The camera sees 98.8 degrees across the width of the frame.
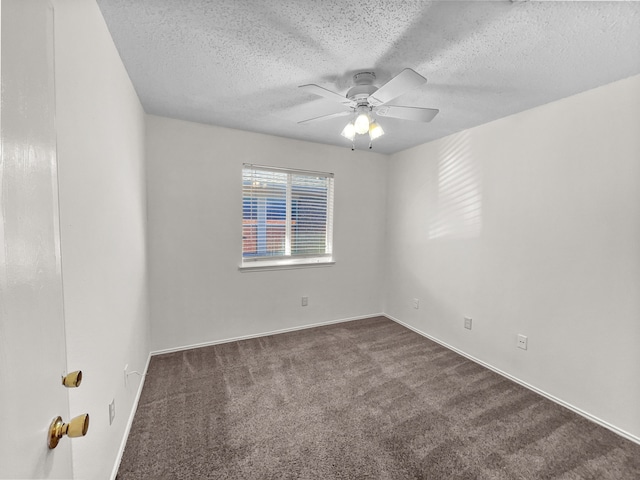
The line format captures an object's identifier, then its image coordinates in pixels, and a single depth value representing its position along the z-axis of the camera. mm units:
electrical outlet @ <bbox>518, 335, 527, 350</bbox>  2328
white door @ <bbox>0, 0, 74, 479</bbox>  446
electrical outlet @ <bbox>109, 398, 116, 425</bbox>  1384
